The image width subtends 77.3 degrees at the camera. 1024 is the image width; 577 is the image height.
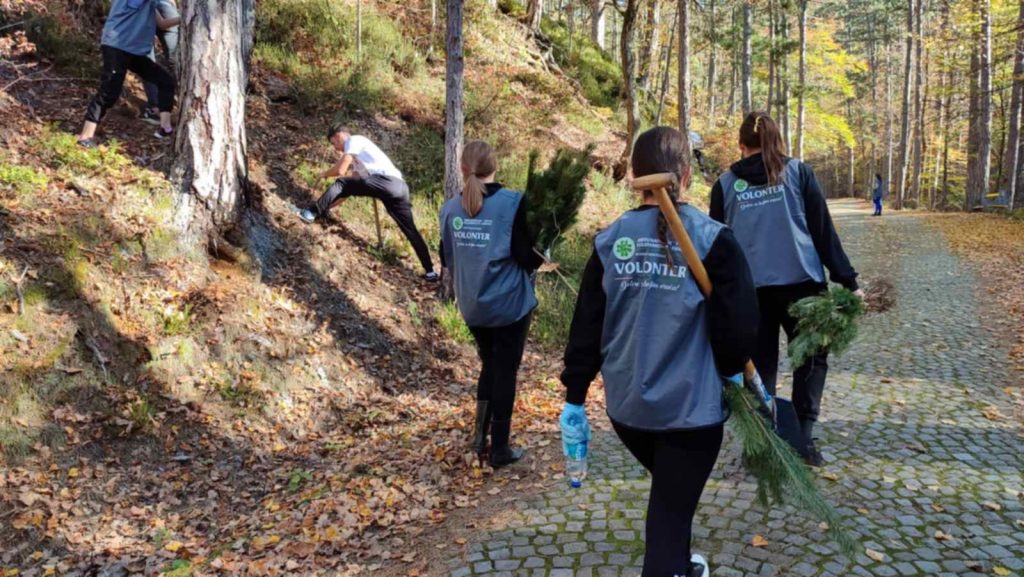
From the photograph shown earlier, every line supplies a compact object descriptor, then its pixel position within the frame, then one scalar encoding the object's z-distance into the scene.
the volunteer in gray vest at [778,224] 3.68
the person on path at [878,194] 25.16
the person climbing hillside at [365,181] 7.57
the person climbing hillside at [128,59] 6.79
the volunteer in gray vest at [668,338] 2.17
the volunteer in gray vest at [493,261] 4.06
